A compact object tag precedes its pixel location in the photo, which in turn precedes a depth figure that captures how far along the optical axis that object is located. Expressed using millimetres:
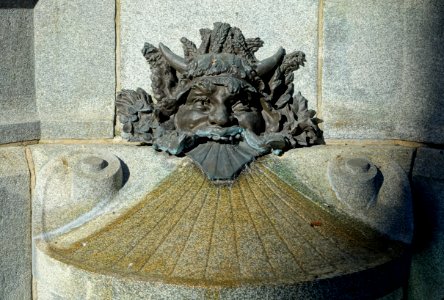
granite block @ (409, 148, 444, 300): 4844
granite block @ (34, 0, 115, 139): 5438
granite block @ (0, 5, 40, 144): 5250
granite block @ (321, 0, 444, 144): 5137
